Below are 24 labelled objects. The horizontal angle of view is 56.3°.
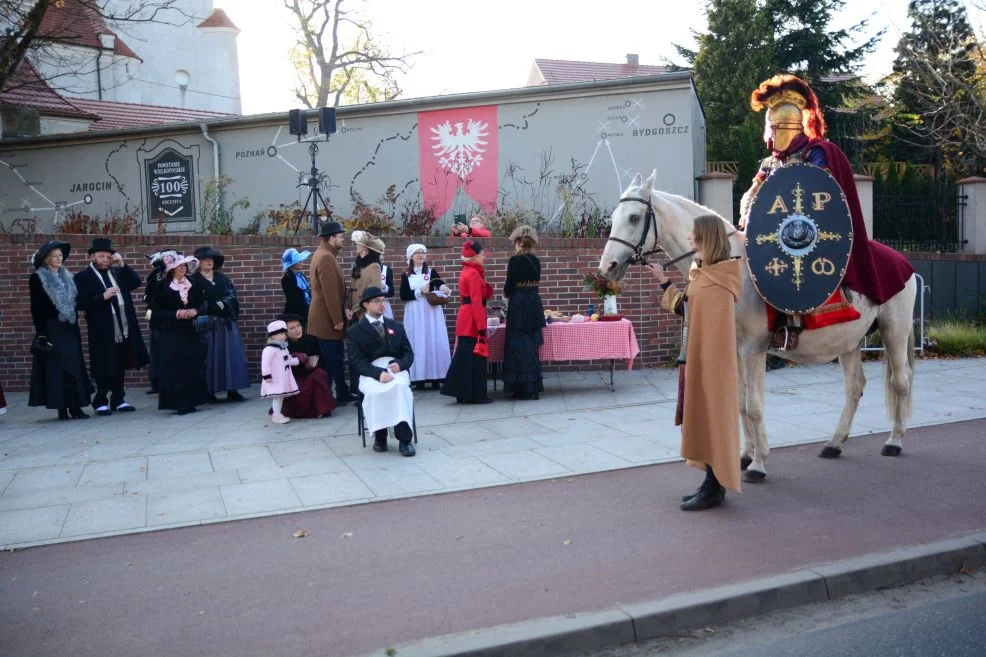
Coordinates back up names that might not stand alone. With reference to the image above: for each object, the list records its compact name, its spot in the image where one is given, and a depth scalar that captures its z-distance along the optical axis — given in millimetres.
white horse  6914
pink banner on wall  16125
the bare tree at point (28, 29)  15586
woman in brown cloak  6023
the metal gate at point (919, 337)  13906
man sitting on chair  8289
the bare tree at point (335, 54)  35938
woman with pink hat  10797
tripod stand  14828
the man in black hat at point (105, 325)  11023
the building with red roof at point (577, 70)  45500
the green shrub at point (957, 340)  14156
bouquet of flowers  11328
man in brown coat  10625
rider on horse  6984
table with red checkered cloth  11281
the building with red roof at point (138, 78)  24906
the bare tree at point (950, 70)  19359
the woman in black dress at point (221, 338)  11602
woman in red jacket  10688
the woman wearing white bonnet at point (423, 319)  11859
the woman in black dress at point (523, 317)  10836
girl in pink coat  10008
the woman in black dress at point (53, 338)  10578
